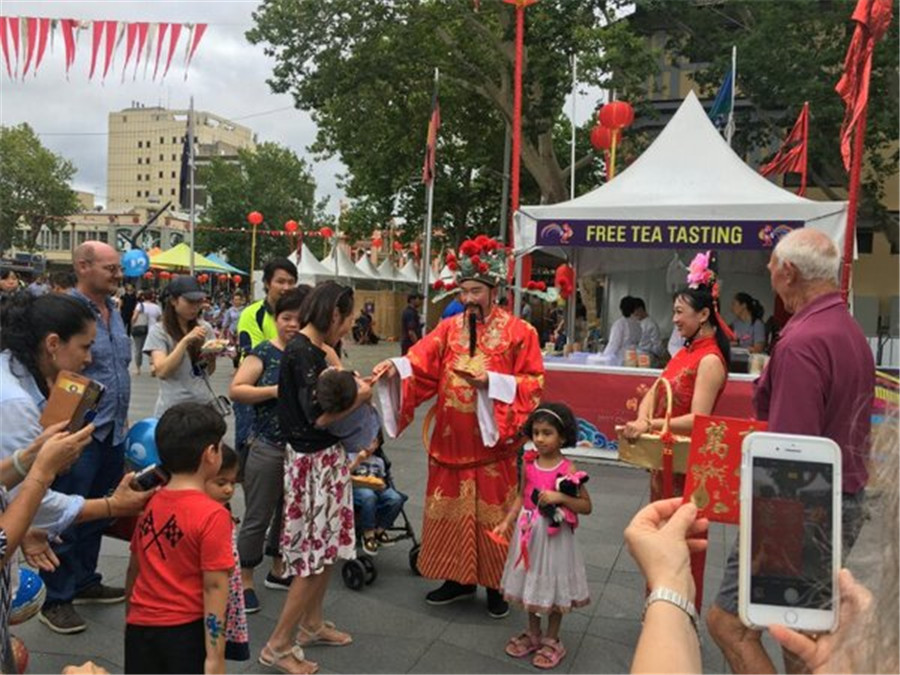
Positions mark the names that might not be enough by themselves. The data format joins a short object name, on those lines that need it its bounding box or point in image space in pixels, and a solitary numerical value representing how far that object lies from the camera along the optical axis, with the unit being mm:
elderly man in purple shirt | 2232
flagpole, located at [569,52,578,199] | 14898
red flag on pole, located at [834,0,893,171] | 6309
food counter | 7543
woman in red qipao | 3264
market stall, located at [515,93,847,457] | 7105
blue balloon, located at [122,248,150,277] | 14250
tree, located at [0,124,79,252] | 37375
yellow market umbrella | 24578
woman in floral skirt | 3010
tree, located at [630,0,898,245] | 15906
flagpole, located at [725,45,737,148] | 12672
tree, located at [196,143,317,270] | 44688
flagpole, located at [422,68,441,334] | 11117
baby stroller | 3943
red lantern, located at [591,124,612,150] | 13961
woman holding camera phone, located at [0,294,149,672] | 1890
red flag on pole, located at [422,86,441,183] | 12930
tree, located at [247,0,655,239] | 14914
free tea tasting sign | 7156
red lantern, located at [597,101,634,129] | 12156
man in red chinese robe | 3693
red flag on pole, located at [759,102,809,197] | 12227
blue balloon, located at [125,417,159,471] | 3348
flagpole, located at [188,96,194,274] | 13734
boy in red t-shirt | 2168
